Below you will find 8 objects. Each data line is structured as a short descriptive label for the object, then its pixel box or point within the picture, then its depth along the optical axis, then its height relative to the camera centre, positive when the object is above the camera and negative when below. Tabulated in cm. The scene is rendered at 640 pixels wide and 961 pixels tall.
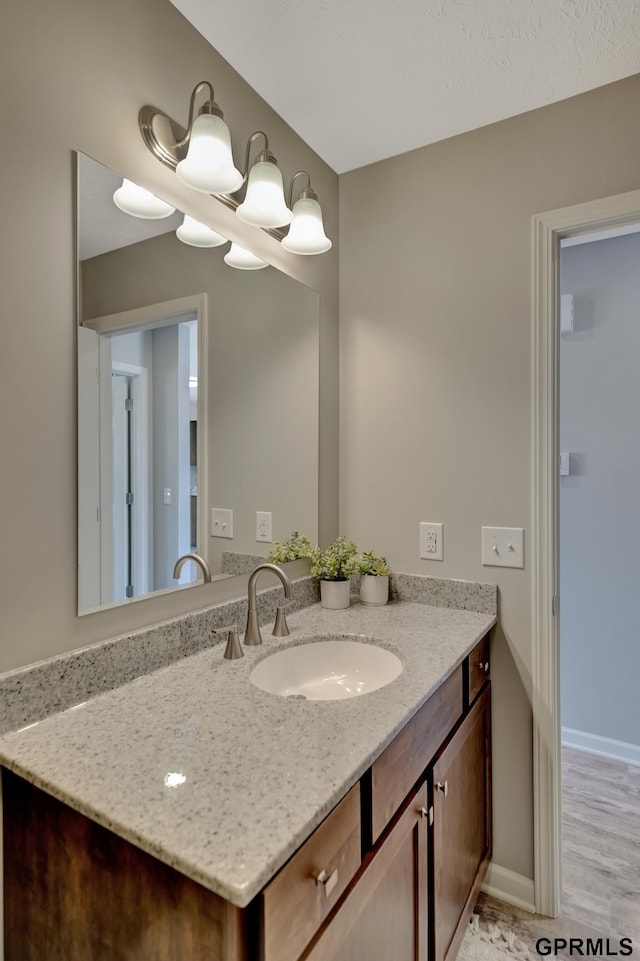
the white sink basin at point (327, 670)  129 -51
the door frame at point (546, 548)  154 -22
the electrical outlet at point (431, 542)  172 -22
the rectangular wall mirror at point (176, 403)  107 +19
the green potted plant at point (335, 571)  170 -32
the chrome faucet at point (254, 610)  128 -34
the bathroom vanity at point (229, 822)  65 -52
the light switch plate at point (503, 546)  158 -22
